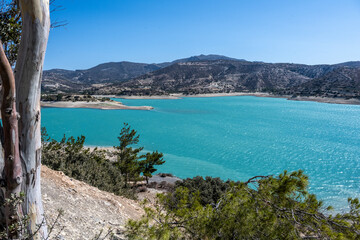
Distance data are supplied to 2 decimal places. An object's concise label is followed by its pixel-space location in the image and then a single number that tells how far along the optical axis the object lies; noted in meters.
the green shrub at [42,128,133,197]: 7.65
